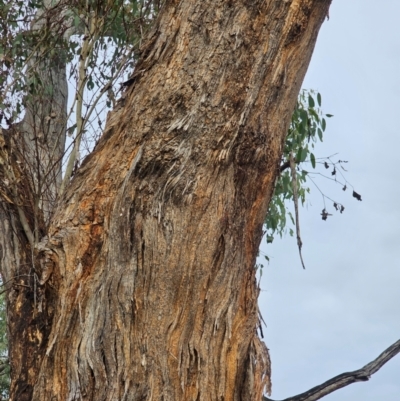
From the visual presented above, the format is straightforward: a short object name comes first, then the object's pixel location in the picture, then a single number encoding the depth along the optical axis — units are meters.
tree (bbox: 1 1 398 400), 2.55
